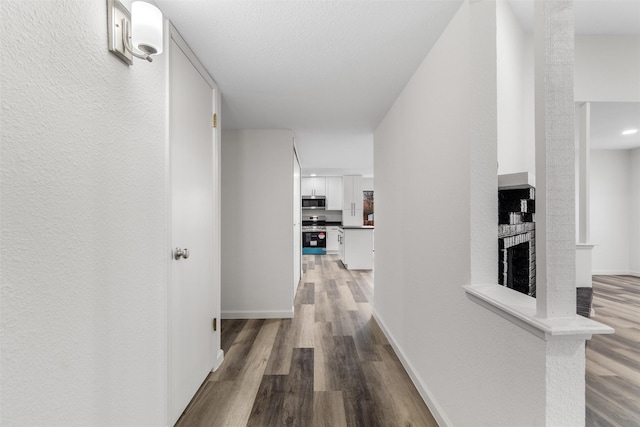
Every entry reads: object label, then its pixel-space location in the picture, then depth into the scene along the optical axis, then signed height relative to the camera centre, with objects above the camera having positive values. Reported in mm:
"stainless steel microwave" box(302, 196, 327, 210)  8938 +337
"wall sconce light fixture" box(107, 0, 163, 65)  1058 +703
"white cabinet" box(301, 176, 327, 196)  8898 +866
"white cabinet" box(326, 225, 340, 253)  9211 -853
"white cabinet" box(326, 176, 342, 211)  8930 +682
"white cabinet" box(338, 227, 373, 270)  6488 -786
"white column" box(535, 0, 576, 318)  928 +239
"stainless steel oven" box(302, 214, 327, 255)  8963 -834
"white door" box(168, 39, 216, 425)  1618 -100
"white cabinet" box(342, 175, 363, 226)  8297 +545
